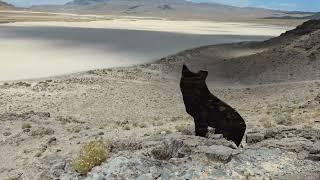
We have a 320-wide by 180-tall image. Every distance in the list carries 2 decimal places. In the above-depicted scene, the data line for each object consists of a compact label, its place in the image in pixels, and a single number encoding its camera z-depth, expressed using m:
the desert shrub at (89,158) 8.14
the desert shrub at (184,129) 11.80
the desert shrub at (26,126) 14.48
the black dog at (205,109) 10.38
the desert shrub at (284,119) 14.12
